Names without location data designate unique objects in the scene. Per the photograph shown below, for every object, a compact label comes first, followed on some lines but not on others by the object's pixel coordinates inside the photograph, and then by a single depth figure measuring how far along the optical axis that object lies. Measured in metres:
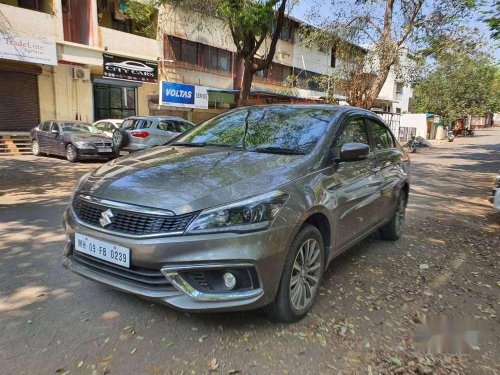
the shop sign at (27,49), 14.13
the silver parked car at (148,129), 12.27
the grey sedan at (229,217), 2.54
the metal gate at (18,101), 15.82
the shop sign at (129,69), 17.59
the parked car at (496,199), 6.03
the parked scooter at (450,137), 35.20
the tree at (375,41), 17.34
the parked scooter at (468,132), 46.84
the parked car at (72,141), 12.66
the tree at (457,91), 41.25
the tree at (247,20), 10.82
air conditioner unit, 17.48
